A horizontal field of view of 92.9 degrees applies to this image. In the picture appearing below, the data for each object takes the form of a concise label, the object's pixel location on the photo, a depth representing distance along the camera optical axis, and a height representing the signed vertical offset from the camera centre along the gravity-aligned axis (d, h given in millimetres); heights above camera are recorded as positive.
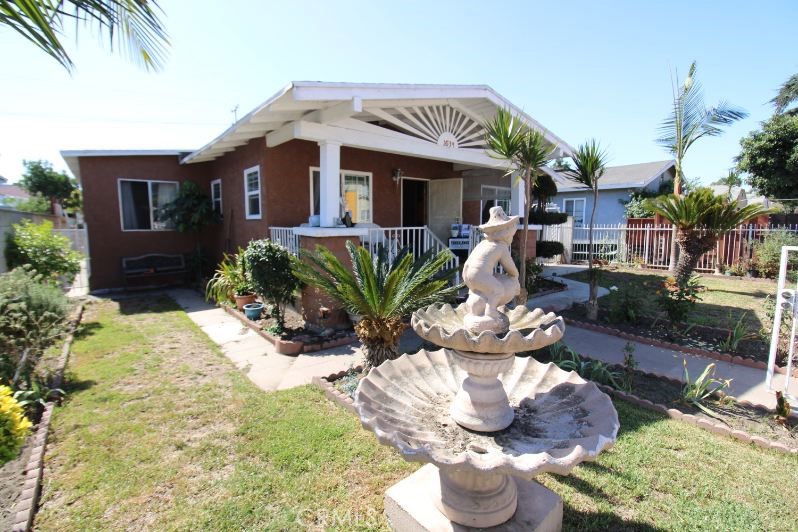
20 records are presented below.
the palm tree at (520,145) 5969 +1295
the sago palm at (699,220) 6520 +126
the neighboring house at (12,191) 41056 +4317
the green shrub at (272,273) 6297 -757
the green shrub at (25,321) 4281 -1128
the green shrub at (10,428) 2290 -1235
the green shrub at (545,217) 11992 +316
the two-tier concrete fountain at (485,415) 2018 -1126
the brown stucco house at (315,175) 6637 +1400
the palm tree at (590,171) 6789 +1052
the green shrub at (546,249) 12727 -735
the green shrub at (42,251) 7191 -460
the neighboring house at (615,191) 19875 +1974
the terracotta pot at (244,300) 8164 -1560
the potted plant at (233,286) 8172 -1304
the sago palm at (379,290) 4410 -753
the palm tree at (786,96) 20533 +7168
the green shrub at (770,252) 10922 -736
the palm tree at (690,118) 12992 +3773
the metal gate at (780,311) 3932 -901
